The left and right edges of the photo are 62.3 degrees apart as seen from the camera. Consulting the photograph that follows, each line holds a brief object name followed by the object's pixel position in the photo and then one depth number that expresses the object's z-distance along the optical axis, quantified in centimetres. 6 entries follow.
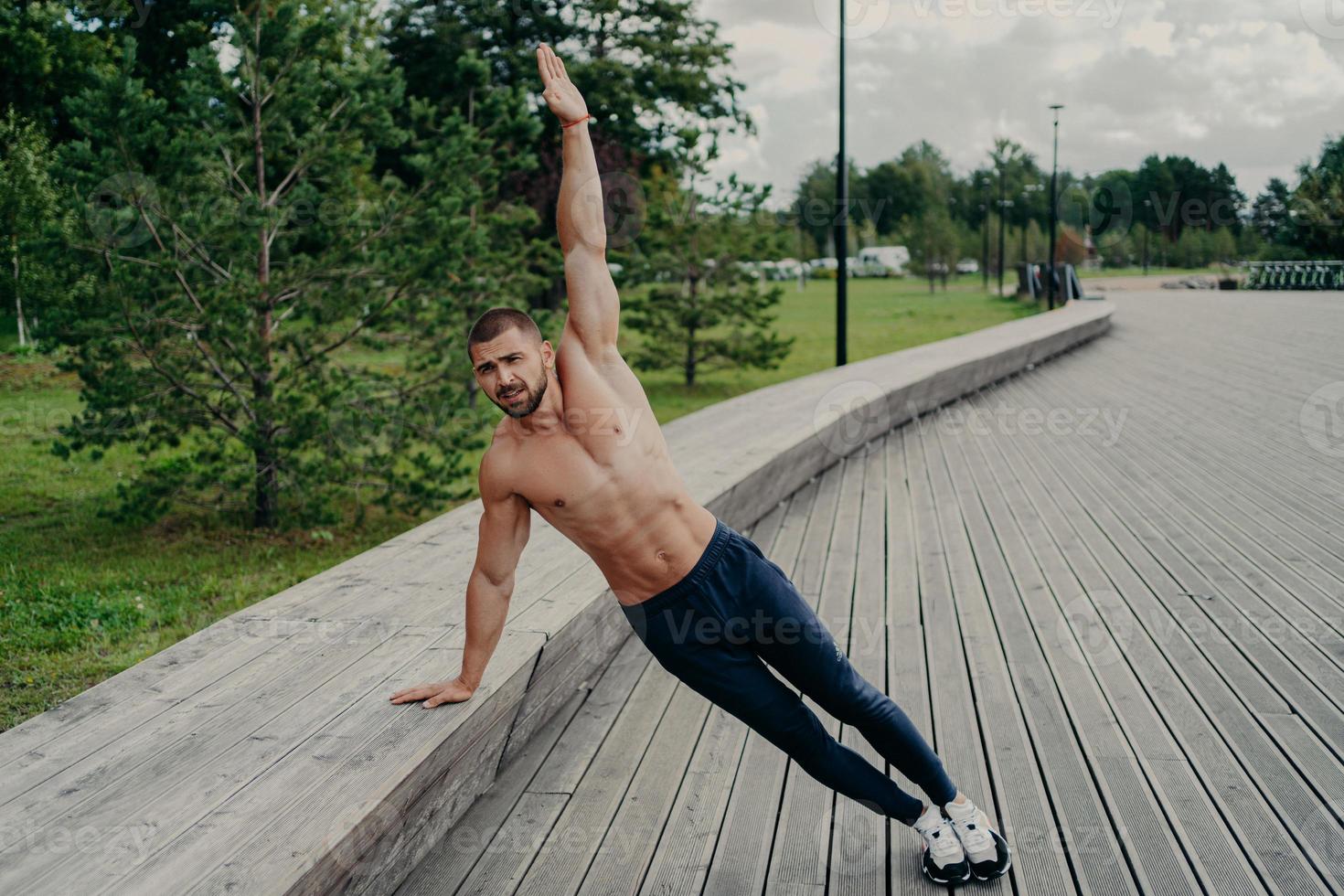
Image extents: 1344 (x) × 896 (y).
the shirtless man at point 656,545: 278
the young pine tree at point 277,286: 725
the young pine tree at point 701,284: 1514
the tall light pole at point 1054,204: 2759
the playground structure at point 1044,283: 2900
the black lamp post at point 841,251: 1386
